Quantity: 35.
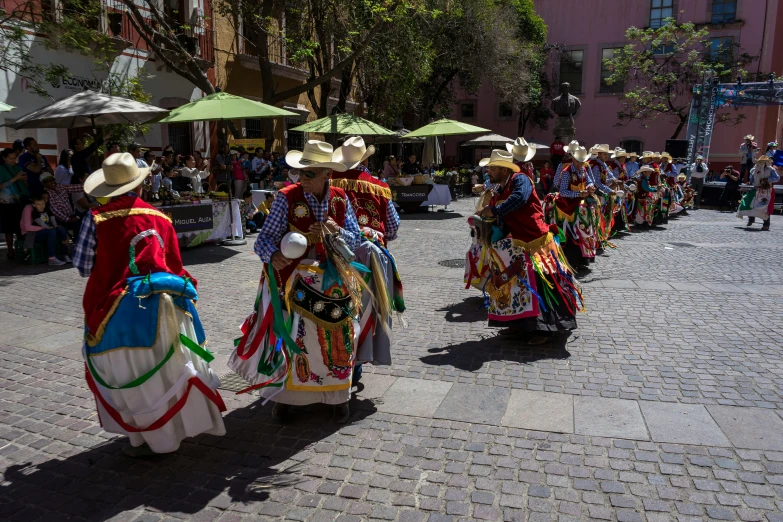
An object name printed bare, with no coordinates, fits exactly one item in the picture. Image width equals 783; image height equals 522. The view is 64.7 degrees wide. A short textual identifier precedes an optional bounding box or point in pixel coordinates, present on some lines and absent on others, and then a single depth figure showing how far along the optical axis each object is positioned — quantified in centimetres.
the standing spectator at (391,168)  1795
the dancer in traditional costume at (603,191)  1056
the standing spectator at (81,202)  1002
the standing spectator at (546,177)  1962
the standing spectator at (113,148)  1021
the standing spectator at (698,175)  2069
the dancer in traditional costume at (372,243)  439
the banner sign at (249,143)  1460
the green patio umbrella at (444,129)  1766
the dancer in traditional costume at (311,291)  396
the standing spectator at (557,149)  1558
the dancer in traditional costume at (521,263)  572
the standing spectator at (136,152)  1036
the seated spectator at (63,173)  1084
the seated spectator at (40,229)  957
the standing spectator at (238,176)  1517
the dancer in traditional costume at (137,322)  338
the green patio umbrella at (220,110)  1098
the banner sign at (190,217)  1078
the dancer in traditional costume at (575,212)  887
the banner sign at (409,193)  1725
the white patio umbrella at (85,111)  972
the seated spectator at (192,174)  1324
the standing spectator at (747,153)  2011
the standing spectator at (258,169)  1574
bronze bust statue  1775
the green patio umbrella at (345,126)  1486
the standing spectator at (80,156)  1097
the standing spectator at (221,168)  1346
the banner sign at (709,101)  2050
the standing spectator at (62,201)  1014
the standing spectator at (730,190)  2033
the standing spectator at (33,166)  1006
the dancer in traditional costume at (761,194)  1457
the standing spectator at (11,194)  975
